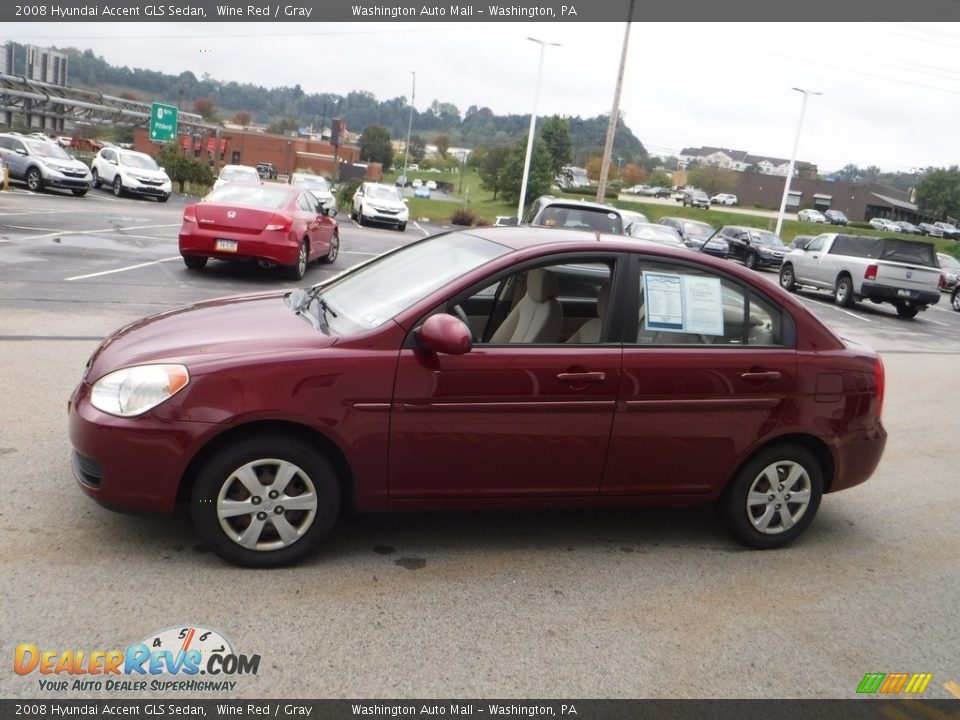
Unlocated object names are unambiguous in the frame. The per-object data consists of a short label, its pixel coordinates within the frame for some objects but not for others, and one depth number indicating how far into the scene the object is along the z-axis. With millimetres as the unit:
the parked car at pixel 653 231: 17458
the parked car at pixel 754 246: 31519
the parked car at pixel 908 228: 86762
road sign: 43250
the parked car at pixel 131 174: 30000
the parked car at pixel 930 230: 87800
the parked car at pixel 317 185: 29634
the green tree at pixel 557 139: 96938
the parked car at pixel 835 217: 87000
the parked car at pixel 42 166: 26703
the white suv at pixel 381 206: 30766
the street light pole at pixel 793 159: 51469
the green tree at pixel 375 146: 135500
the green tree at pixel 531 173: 81688
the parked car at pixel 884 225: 86225
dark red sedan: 3814
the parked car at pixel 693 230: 29984
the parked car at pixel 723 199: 106531
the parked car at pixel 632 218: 18684
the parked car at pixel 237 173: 31717
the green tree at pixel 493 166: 89450
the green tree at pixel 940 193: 111000
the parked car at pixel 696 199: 89750
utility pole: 35000
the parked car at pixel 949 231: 85000
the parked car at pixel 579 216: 13086
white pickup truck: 19672
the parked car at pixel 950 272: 30930
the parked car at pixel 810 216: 87831
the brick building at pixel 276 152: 102375
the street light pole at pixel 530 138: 46781
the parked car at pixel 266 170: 80381
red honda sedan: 12766
